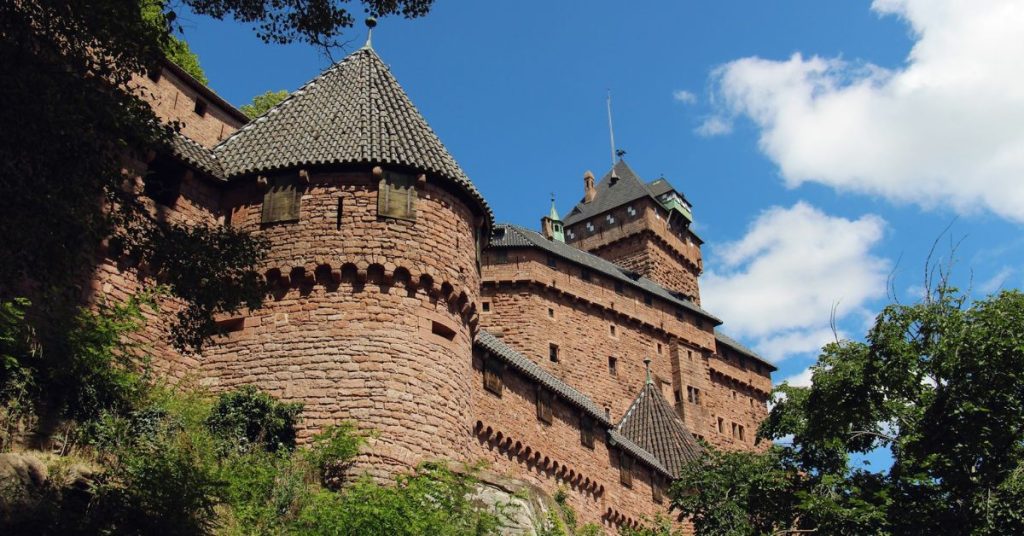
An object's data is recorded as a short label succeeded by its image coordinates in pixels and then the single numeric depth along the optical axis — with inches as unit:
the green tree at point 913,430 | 605.9
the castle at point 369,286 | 581.0
